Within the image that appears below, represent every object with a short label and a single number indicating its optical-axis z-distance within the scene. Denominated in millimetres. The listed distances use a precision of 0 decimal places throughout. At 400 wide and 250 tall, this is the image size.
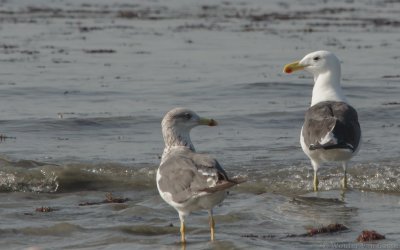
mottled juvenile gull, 15977
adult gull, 21687
